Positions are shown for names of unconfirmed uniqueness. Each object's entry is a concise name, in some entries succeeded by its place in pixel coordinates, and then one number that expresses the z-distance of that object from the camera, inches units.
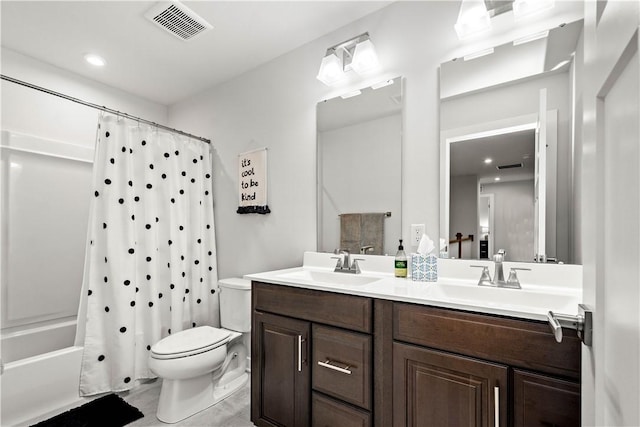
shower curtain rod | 67.8
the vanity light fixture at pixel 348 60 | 73.4
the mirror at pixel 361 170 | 71.7
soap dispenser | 64.7
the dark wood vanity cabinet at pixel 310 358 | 51.1
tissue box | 61.0
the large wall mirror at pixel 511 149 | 53.8
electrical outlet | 66.9
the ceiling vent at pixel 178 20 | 72.8
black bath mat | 69.8
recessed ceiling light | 93.5
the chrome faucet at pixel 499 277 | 53.4
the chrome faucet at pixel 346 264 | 73.1
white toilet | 71.2
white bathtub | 67.3
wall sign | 96.8
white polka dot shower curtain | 80.5
